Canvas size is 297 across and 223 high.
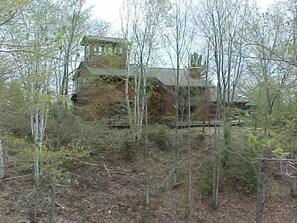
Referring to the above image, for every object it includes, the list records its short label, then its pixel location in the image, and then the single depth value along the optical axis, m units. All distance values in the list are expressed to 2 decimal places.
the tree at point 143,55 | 13.81
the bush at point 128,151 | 14.98
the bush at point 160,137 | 15.87
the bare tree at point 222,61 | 12.77
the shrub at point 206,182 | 13.53
